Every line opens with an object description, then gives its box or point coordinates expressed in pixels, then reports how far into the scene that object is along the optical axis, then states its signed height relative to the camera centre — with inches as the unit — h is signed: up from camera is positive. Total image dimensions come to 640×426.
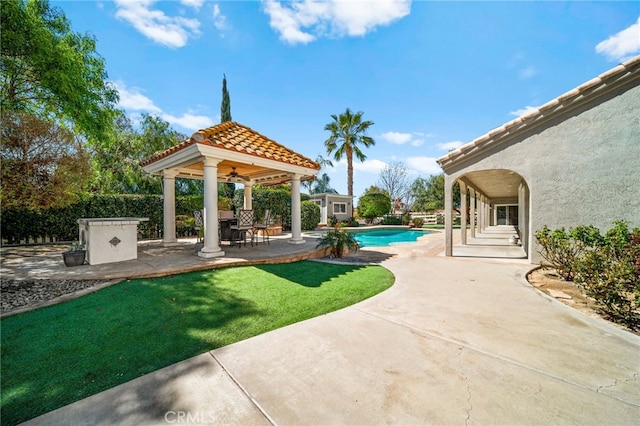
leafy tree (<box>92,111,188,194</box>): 721.0 +177.0
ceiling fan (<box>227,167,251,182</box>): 438.6 +68.3
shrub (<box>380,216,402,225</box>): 1073.7 -35.5
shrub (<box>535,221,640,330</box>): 139.4 -36.1
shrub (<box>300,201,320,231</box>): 829.8 -6.2
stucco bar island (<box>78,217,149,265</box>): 243.1 -24.5
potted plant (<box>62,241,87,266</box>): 234.8 -39.2
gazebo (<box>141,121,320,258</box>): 279.4 +69.2
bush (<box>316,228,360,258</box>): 339.6 -40.3
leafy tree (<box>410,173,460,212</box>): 1504.9 +132.3
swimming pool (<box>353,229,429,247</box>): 622.4 -68.3
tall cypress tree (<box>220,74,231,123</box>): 1014.4 +440.7
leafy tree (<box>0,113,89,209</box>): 206.1 +46.5
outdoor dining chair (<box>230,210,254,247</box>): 365.7 -16.5
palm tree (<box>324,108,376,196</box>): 988.6 +307.5
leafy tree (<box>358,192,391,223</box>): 1084.5 +33.7
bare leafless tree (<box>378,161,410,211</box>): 1675.7 +226.0
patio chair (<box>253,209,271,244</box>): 402.0 -20.0
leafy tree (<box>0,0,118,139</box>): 239.6 +156.2
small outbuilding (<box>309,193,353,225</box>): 1090.1 +35.6
